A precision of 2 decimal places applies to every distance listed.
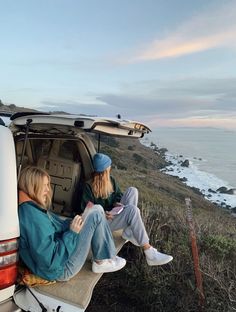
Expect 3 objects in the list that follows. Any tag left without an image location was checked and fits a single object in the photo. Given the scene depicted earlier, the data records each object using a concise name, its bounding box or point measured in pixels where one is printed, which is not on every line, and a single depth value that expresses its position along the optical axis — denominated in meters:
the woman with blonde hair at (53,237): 1.79
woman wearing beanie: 2.51
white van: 1.63
